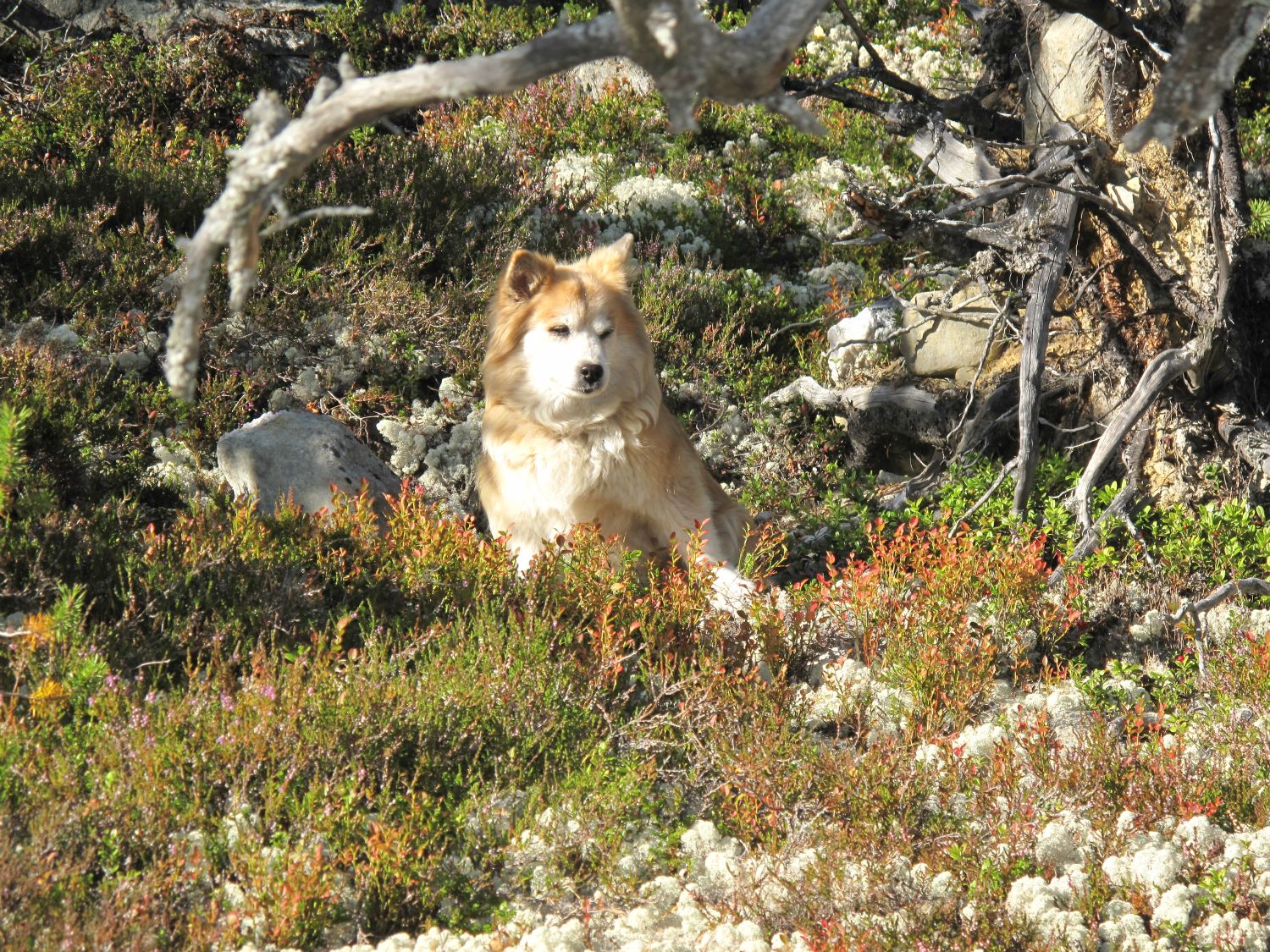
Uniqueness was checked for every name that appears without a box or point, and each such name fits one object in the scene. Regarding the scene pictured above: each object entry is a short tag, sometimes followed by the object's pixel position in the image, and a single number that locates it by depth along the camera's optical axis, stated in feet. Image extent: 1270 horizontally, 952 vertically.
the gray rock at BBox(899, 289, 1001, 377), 46.11
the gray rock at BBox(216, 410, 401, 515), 39.50
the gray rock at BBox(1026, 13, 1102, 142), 38.34
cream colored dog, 36.22
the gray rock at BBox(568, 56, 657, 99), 68.54
